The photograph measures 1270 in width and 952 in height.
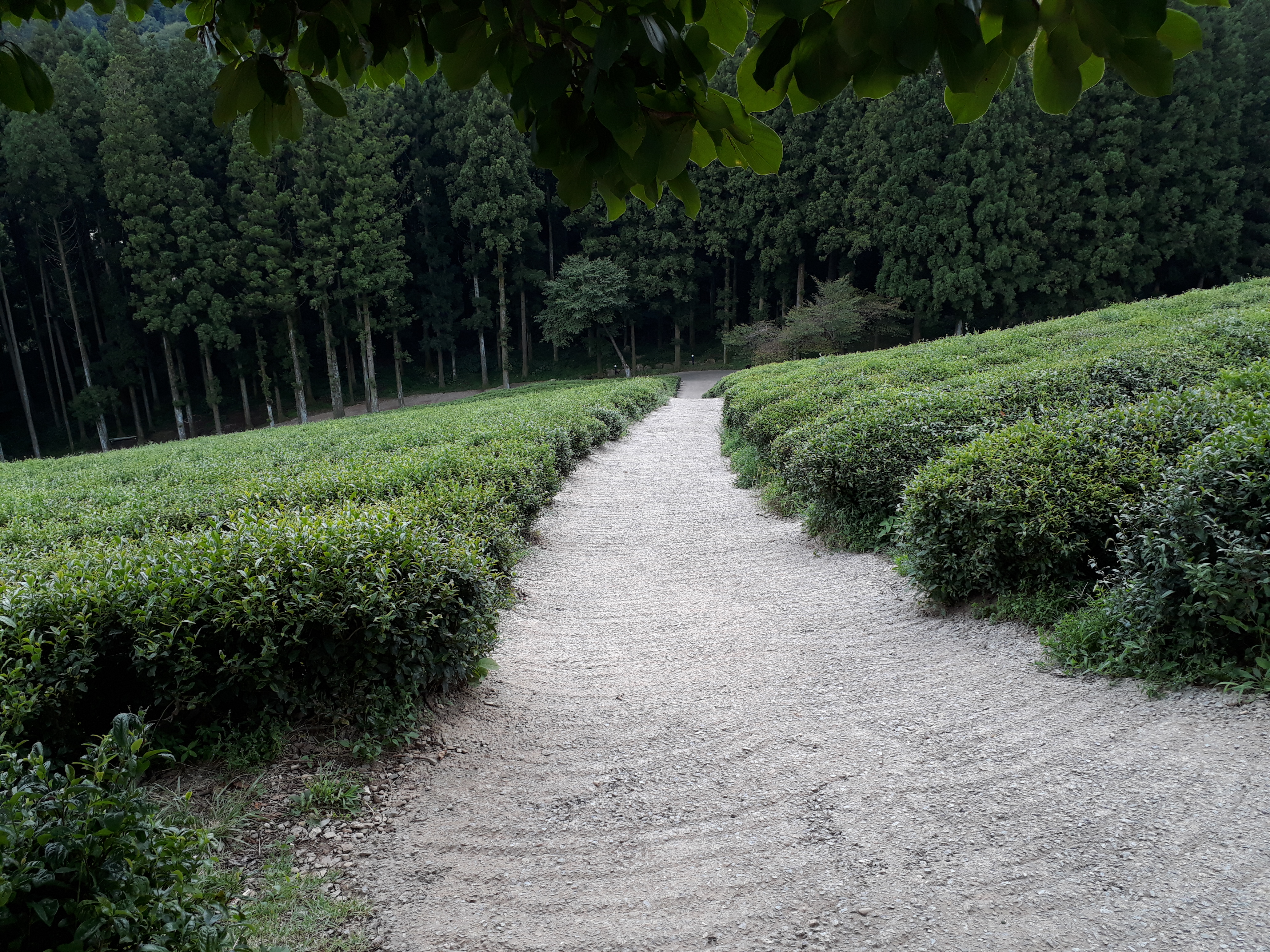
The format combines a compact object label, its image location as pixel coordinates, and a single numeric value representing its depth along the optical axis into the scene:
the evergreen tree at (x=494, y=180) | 31.22
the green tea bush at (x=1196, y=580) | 2.52
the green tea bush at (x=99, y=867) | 1.33
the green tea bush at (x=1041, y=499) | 3.47
